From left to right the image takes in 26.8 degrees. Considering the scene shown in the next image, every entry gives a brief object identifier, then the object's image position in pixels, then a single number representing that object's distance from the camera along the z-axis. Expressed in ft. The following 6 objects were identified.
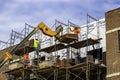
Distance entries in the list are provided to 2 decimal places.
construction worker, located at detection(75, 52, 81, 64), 78.97
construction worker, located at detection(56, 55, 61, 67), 78.99
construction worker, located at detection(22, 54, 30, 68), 84.49
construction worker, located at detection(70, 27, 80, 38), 81.58
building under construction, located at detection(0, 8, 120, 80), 75.08
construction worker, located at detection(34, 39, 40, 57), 85.03
